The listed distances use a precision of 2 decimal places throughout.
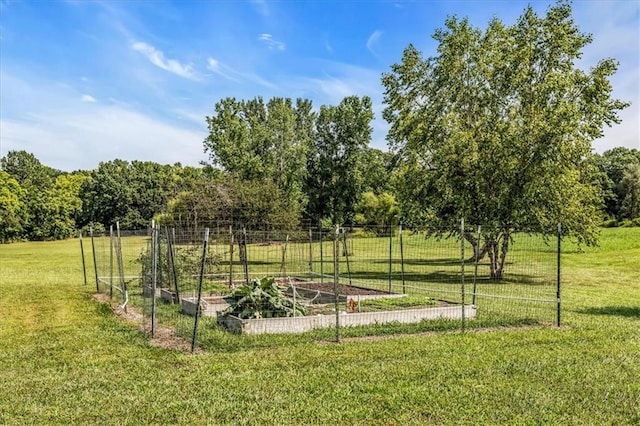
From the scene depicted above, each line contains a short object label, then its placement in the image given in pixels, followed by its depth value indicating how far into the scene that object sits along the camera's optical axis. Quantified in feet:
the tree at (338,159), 175.32
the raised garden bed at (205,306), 36.09
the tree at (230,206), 79.92
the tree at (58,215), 205.46
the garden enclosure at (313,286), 30.94
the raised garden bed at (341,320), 29.40
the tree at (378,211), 138.51
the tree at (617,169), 182.70
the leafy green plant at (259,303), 30.55
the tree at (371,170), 177.27
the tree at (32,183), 204.95
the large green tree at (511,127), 61.77
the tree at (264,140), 119.34
